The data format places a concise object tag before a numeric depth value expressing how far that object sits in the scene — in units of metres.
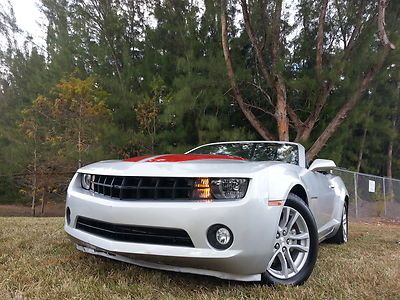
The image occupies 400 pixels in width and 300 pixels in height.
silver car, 2.14
